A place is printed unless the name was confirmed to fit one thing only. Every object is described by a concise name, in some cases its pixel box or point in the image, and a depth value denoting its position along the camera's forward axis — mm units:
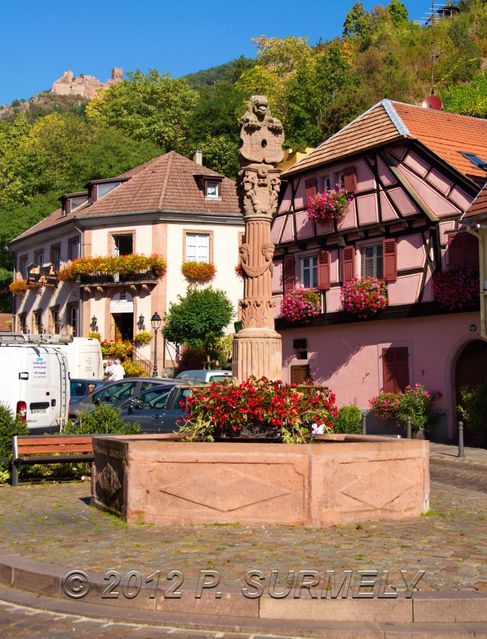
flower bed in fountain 10062
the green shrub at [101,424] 14922
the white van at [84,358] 27312
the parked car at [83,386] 23312
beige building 38688
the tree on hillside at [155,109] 61188
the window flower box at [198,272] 38594
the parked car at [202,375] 22656
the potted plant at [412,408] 23938
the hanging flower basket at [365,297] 25812
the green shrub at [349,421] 21859
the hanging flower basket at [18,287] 46278
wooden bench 12953
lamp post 33838
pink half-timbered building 24109
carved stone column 11406
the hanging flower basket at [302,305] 28172
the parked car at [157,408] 18594
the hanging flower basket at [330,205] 27656
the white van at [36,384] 17906
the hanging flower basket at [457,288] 22906
